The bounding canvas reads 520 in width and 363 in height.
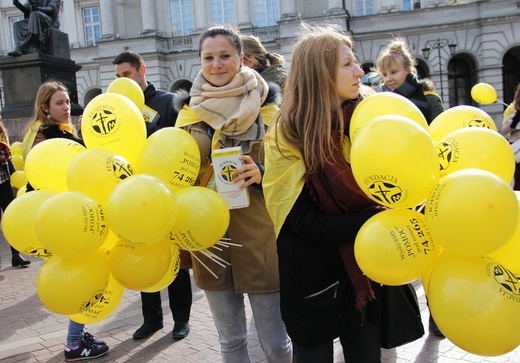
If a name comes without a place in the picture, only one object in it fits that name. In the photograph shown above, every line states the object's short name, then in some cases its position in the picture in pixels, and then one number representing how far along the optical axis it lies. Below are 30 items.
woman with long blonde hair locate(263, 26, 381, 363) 2.21
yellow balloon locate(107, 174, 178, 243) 2.26
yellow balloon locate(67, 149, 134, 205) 2.47
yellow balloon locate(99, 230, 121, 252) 2.61
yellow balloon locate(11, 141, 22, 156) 9.16
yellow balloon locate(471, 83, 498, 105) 9.24
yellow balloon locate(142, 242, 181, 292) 2.71
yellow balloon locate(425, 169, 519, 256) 1.75
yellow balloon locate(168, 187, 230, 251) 2.52
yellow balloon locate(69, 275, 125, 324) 2.67
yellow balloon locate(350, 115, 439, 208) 1.89
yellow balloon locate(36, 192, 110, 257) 2.26
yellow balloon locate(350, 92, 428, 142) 2.17
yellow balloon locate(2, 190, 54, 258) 2.55
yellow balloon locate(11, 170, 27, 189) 7.86
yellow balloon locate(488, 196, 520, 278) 1.98
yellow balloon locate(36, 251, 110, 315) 2.38
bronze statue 10.71
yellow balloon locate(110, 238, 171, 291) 2.45
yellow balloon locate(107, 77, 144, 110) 3.64
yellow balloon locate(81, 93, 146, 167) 2.75
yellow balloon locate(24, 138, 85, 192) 2.74
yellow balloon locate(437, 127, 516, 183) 2.03
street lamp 29.25
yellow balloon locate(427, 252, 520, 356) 1.77
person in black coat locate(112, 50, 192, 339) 4.50
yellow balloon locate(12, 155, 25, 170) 8.89
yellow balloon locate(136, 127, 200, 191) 2.61
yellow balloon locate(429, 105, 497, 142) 2.33
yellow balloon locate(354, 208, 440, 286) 1.90
